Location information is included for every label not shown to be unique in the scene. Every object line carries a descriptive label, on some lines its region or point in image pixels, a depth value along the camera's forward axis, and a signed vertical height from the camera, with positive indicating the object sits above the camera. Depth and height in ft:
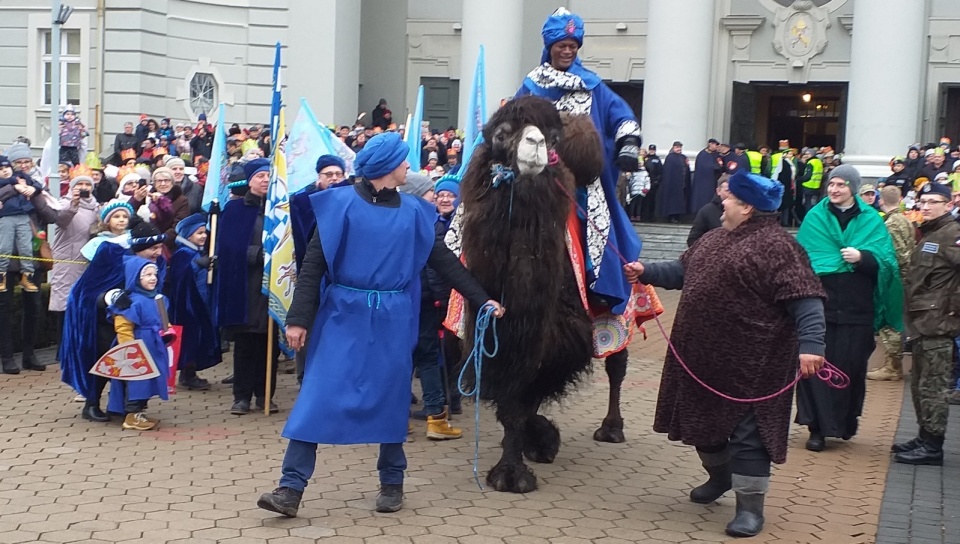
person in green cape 26.53 -1.76
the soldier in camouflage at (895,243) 33.55 -1.03
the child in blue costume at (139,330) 27.04 -3.41
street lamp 47.25 +3.05
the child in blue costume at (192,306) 31.35 -3.27
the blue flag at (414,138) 33.99 +1.19
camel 21.17 -1.16
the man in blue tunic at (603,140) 23.32 +0.94
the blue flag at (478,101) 31.27 +2.02
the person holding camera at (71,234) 34.71 -1.86
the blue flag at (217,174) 34.42 -0.05
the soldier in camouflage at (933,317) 25.79 -2.26
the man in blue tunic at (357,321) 19.54 -2.18
